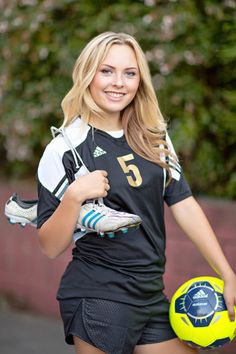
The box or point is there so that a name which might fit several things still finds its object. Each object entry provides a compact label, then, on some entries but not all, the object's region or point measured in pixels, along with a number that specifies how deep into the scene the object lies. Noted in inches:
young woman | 203.8
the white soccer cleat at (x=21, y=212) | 219.4
